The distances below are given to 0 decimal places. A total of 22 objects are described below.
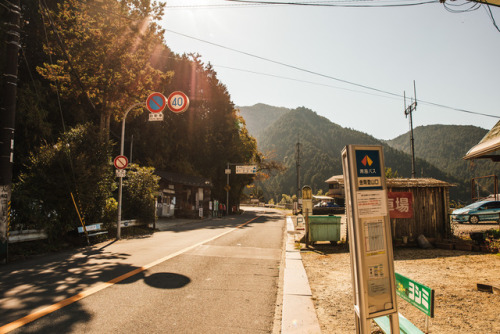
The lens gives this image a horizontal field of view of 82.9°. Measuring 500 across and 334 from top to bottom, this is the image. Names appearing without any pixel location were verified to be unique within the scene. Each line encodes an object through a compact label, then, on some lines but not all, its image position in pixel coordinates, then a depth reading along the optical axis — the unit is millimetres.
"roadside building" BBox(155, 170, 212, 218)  26516
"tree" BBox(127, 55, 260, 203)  30633
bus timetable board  2711
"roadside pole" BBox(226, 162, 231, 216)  37312
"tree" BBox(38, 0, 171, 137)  17438
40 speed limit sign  12086
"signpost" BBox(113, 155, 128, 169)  12386
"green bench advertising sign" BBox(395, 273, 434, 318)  2777
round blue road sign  12602
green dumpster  12219
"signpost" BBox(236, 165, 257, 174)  33344
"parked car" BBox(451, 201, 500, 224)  20812
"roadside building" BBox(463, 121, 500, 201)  6043
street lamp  12417
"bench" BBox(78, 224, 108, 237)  10383
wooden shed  12023
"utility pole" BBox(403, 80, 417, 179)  32450
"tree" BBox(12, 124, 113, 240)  9062
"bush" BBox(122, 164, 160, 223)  15811
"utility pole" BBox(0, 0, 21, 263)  8062
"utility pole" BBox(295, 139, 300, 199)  44388
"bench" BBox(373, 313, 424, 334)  3064
